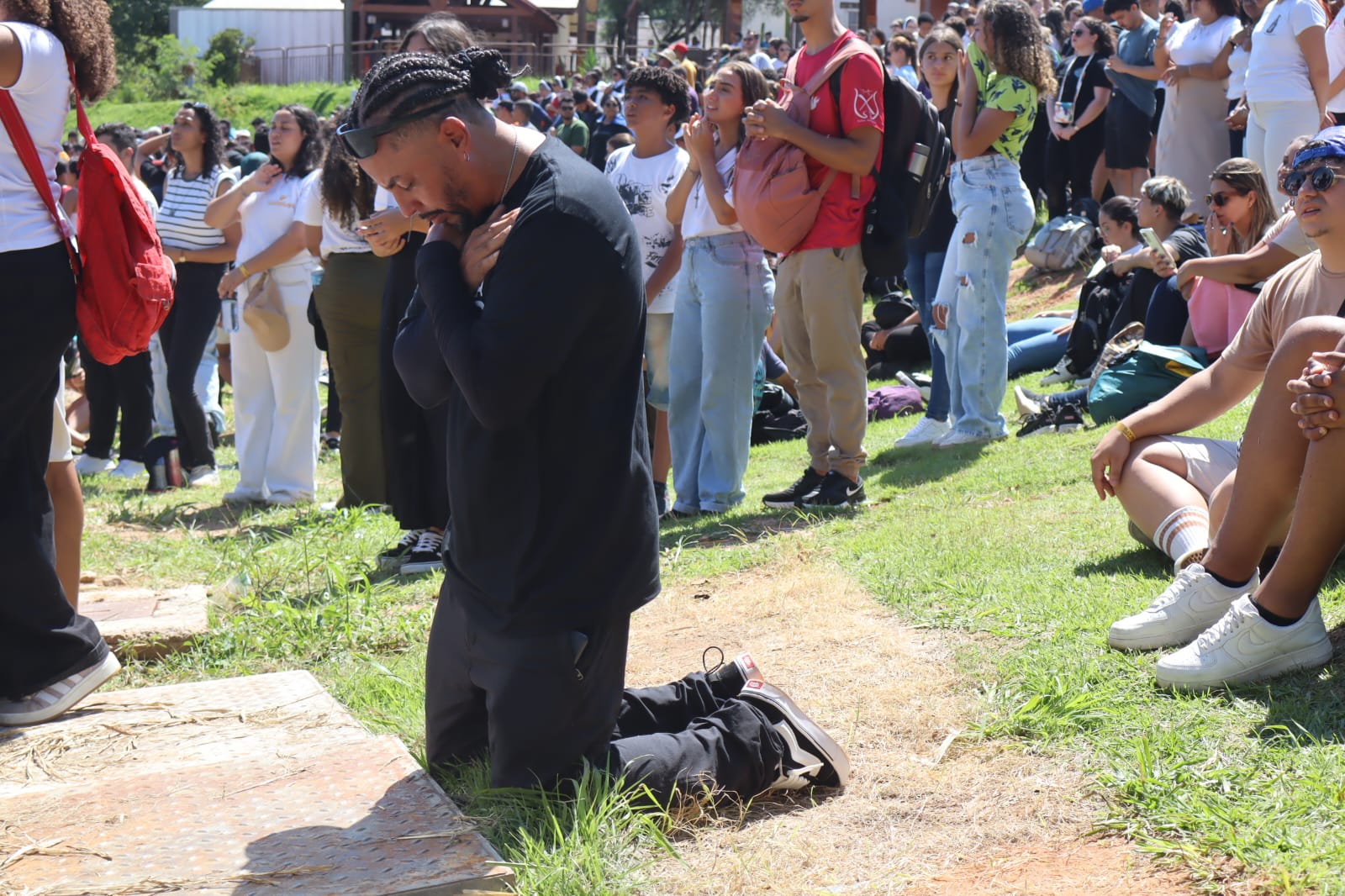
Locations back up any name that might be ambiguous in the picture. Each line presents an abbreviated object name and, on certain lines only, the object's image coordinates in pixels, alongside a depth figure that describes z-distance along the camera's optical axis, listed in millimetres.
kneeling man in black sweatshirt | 2730
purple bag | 9078
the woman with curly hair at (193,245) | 8320
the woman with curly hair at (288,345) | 7414
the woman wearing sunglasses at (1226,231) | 5988
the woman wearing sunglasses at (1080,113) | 11641
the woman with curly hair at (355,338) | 6641
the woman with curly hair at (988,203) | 7012
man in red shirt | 5738
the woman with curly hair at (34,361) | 3600
